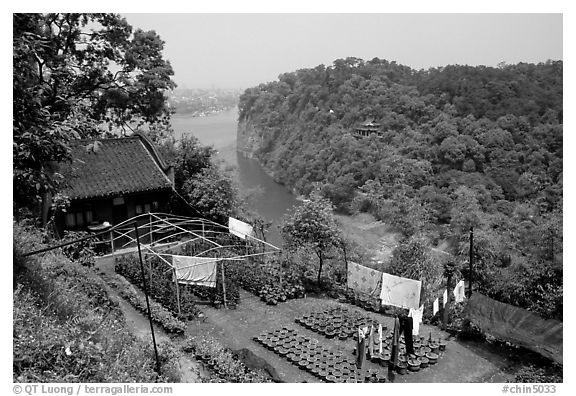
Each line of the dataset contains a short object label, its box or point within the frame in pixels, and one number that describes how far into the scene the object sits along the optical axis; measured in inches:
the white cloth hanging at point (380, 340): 355.9
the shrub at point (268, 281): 474.9
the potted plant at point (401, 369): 348.2
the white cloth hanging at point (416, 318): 378.2
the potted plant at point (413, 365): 349.4
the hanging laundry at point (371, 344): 361.7
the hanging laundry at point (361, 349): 348.5
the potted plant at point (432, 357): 359.9
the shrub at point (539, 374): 330.6
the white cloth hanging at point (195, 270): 444.8
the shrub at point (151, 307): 398.6
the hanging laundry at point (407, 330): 355.9
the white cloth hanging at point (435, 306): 406.0
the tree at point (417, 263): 468.2
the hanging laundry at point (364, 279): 460.8
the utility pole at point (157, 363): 297.6
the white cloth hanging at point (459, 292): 422.0
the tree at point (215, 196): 601.6
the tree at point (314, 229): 508.7
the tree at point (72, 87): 261.9
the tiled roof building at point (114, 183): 555.8
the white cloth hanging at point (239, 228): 561.6
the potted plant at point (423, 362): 355.3
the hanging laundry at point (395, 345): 341.7
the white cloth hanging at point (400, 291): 418.9
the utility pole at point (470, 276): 420.8
